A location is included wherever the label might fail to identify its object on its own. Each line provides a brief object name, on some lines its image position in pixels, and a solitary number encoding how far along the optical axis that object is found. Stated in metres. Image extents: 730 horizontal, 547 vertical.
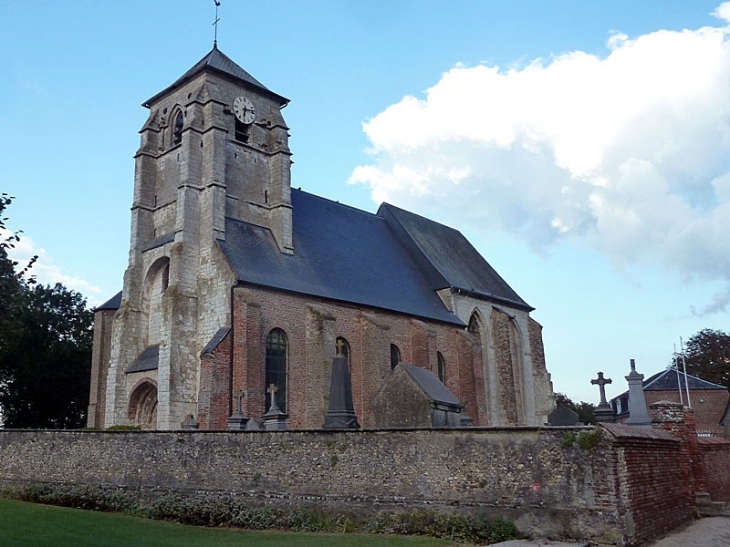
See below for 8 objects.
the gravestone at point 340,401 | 14.16
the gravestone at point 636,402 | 13.27
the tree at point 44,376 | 32.53
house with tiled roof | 37.44
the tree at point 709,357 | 48.09
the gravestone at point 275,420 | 16.02
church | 22.11
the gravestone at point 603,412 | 12.59
